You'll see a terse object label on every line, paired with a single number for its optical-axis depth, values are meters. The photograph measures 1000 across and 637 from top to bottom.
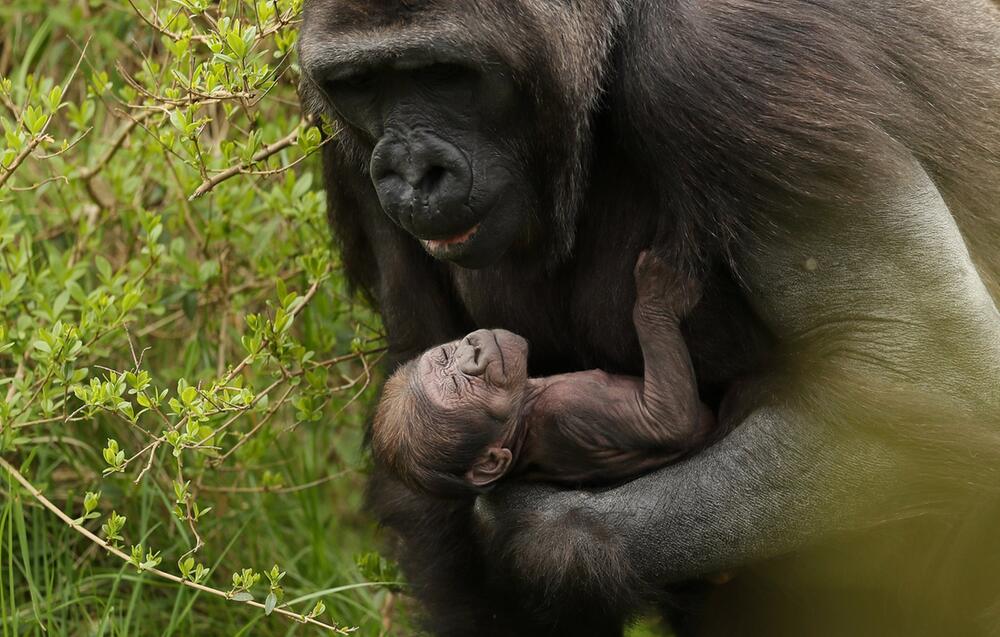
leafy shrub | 9.70
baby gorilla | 8.79
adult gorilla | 8.08
